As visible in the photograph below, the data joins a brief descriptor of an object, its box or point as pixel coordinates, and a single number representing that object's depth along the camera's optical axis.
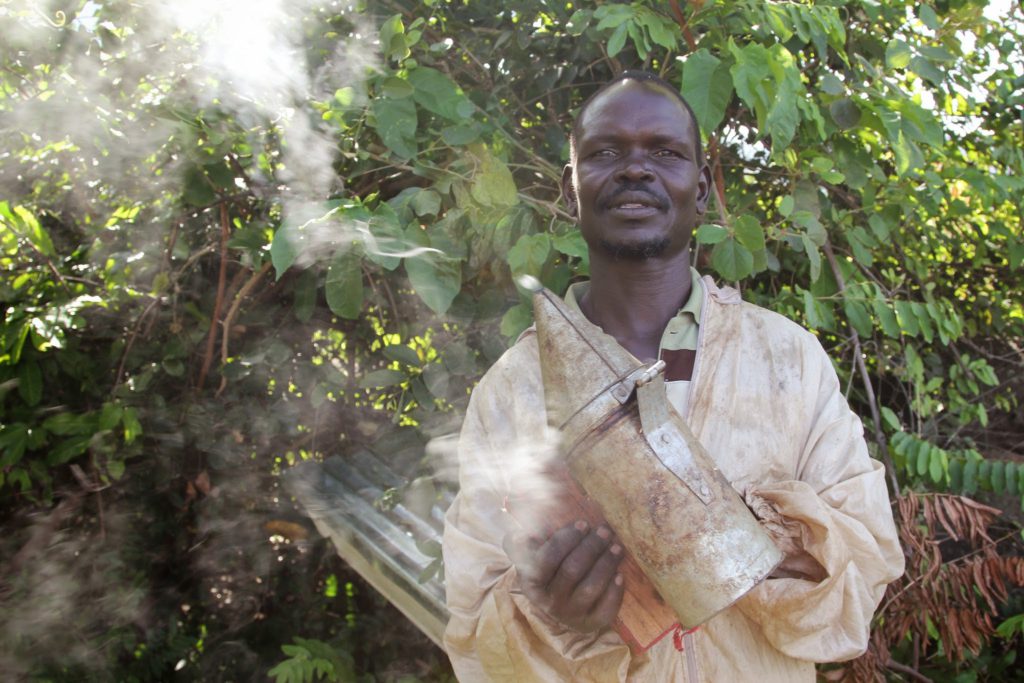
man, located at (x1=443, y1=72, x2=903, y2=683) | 1.31
